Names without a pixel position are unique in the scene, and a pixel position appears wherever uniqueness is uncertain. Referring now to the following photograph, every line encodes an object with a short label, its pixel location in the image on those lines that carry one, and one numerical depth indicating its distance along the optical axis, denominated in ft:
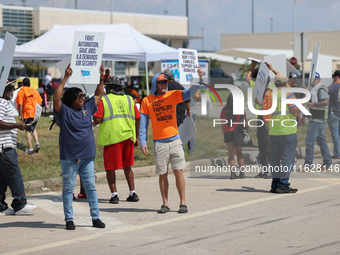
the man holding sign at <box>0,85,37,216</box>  45.91
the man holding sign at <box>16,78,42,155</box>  80.43
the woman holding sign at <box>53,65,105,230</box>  40.32
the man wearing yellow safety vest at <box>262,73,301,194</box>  54.44
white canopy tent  123.13
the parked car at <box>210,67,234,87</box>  339.77
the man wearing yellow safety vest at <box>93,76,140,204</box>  50.67
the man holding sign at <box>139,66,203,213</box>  45.96
